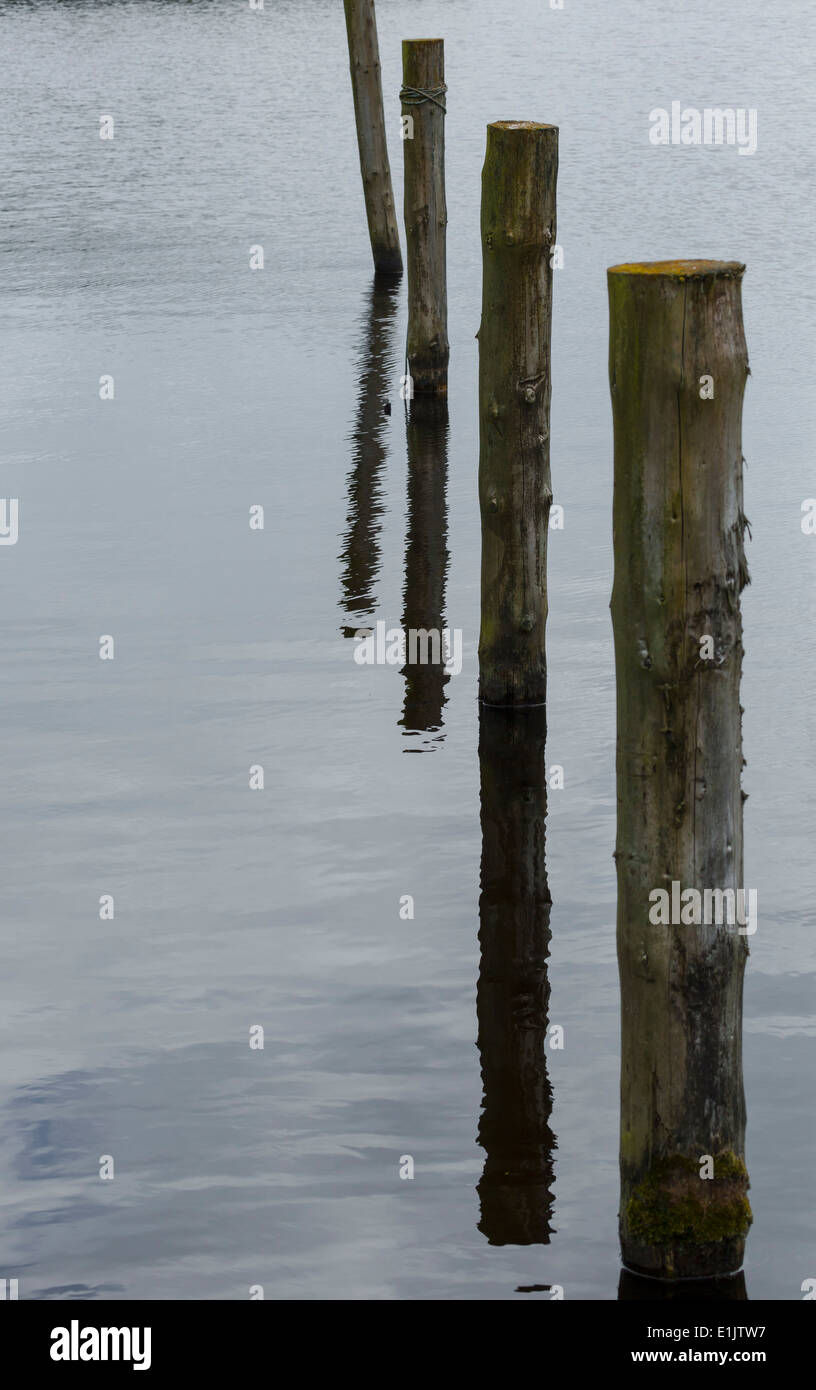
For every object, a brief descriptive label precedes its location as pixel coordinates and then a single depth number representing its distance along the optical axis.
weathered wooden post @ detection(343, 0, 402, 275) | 17.22
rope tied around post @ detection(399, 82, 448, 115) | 12.71
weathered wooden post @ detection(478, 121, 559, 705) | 8.14
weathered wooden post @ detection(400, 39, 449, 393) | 12.70
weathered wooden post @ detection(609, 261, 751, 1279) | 4.72
